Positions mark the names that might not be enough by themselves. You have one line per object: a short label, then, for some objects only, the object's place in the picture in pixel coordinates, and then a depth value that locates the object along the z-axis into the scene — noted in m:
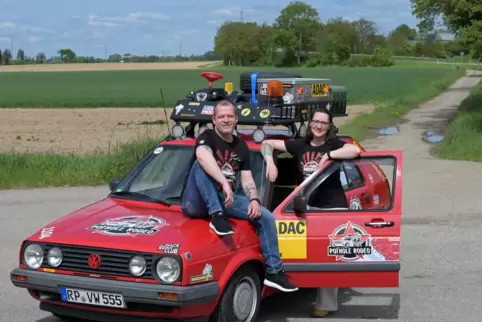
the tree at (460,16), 25.14
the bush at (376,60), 153.19
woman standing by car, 6.46
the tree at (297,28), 173.88
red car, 5.34
